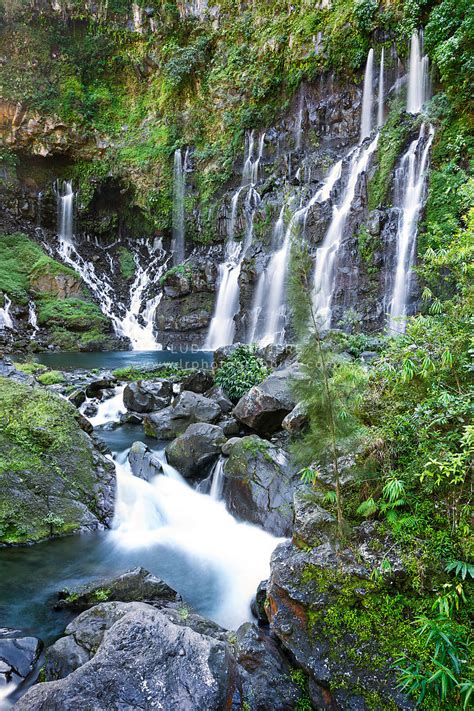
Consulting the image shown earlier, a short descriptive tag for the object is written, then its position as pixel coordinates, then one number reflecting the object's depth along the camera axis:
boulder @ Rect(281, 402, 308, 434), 7.10
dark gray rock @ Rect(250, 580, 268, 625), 4.30
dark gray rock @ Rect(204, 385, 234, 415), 10.24
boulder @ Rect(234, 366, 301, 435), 8.45
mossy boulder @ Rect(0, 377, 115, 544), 5.89
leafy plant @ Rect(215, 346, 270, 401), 10.77
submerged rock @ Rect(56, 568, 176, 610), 4.45
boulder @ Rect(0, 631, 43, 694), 3.49
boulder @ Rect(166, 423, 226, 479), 7.71
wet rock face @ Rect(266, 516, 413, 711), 2.63
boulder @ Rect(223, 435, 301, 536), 6.03
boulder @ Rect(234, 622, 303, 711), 2.84
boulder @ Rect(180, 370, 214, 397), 12.15
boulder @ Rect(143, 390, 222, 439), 9.60
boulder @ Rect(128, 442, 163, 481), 7.55
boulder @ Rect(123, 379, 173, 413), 11.23
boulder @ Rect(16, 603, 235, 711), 2.53
